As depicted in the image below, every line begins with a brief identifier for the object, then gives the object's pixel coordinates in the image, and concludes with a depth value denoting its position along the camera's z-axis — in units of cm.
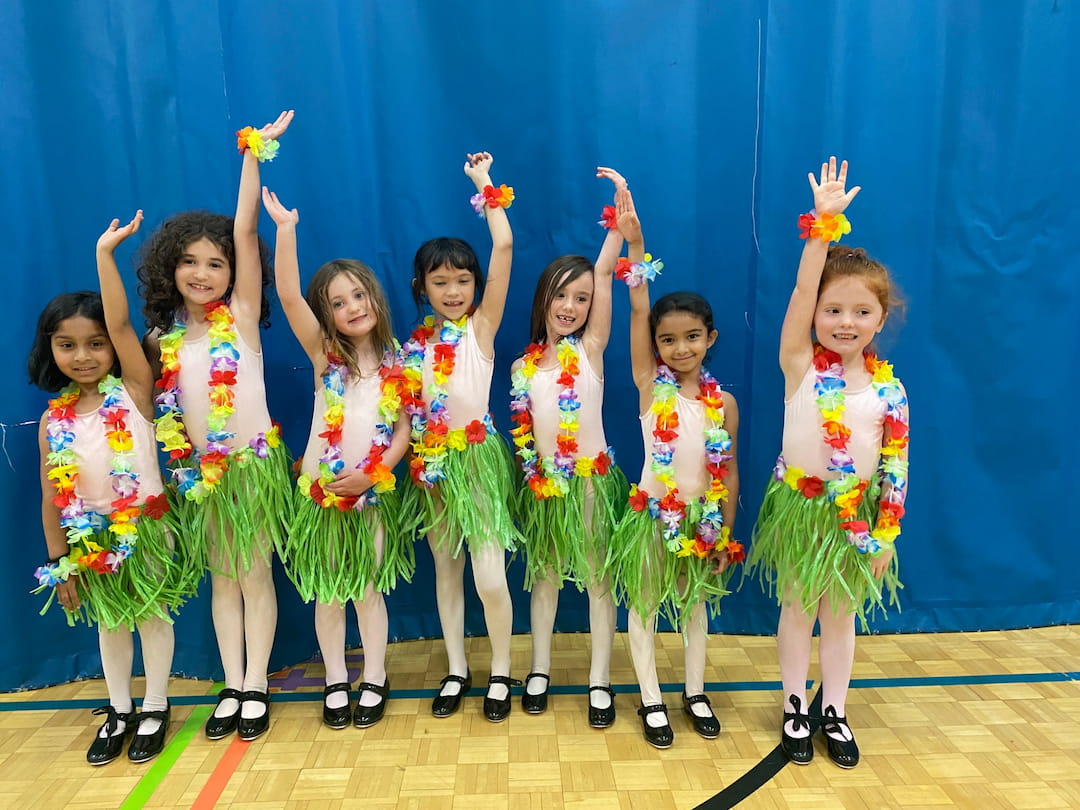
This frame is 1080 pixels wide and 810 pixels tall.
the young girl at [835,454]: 186
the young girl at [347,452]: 203
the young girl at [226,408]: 199
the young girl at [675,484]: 198
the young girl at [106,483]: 195
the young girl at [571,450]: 207
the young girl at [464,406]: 207
